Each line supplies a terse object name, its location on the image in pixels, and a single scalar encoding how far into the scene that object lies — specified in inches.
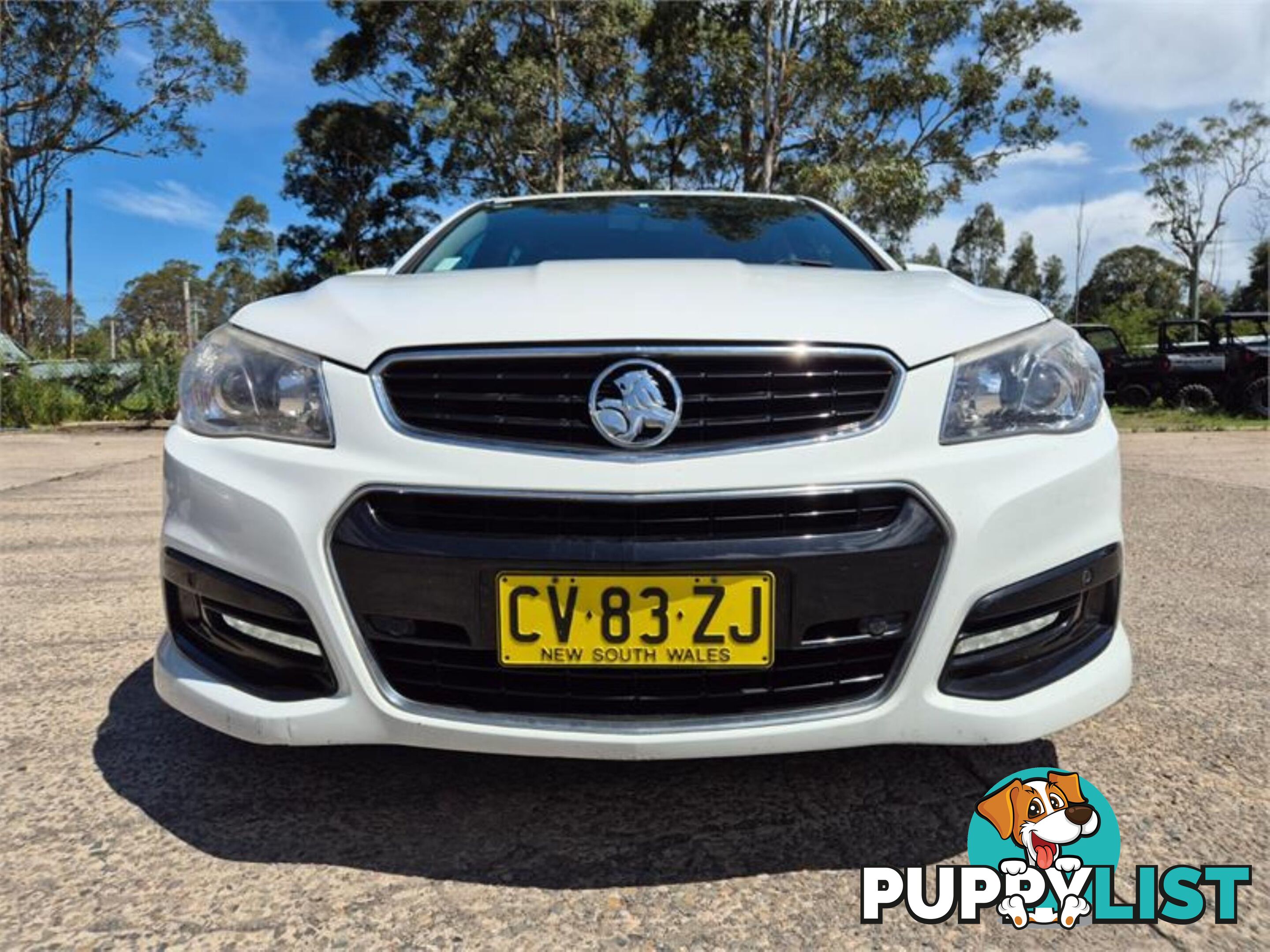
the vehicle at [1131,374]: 543.2
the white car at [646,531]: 54.7
